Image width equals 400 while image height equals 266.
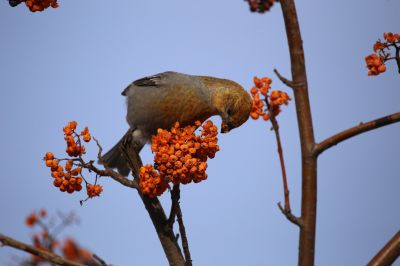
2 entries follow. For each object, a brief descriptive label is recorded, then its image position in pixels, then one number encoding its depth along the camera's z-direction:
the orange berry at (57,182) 5.62
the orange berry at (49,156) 5.69
